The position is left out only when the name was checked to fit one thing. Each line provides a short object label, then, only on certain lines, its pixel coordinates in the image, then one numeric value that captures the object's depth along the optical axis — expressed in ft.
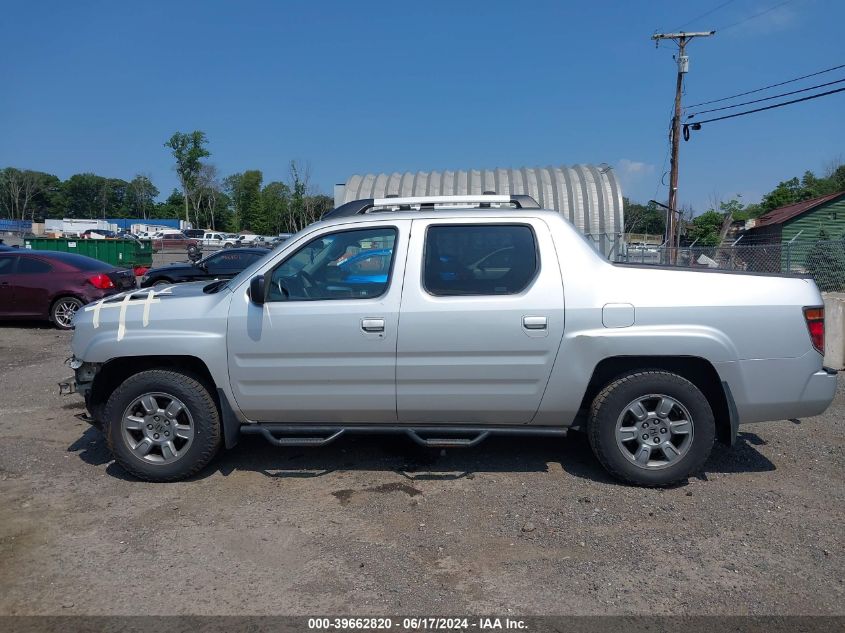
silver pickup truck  14.16
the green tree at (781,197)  155.12
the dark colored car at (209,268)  48.24
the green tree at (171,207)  311.68
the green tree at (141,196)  346.33
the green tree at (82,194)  356.18
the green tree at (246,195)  259.60
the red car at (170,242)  167.37
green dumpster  70.28
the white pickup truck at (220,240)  177.99
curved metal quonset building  54.24
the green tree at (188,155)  256.52
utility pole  84.02
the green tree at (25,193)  333.42
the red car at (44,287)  38.65
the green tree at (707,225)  120.52
